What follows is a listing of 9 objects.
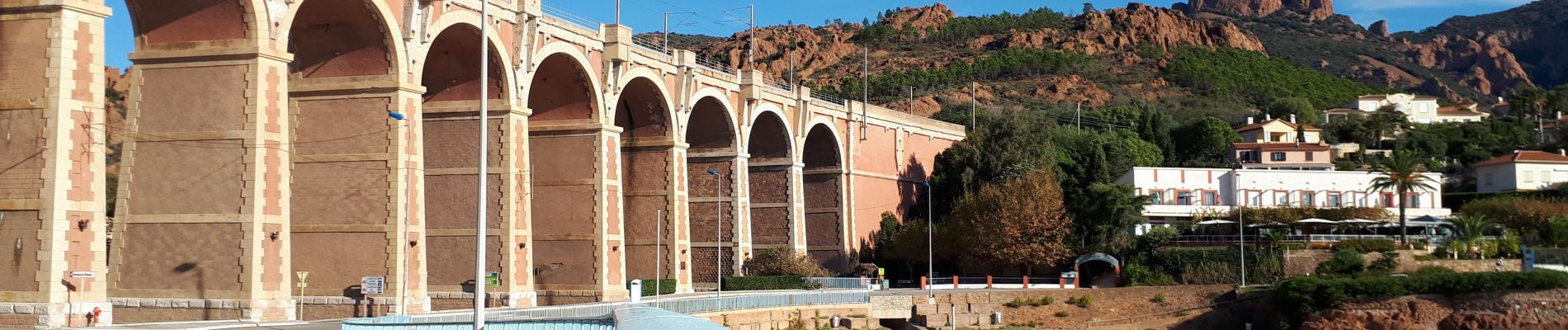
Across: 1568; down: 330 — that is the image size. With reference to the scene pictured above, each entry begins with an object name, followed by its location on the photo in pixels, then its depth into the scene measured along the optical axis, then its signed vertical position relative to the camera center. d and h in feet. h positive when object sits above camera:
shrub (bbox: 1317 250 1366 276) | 222.28 -0.75
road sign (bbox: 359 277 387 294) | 134.92 -1.55
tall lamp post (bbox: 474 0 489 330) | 82.48 +2.40
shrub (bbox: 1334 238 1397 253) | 229.66 +2.07
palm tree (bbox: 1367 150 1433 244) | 243.19 +13.55
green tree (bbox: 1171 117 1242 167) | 335.06 +26.30
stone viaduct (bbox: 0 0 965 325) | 100.73 +9.79
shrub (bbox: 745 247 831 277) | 241.35 +0.06
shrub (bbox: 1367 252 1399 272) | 221.46 -0.55
